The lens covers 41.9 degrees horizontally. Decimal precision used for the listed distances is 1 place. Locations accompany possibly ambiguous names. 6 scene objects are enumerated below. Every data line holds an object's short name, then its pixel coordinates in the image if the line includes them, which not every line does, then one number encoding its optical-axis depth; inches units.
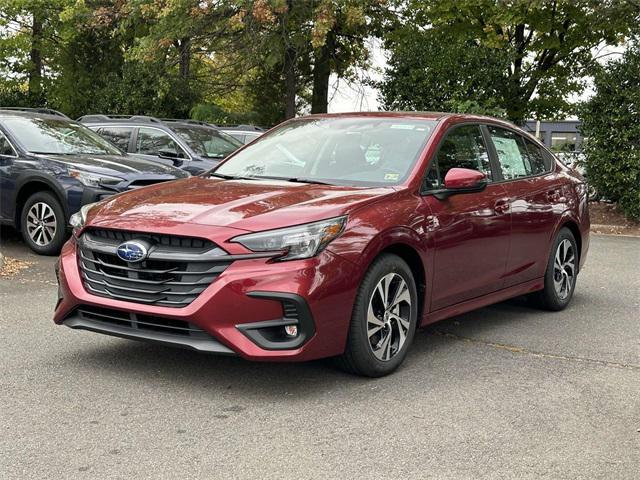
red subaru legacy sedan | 176.2
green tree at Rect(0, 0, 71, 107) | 1128.8
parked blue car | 370.0
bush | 563.8
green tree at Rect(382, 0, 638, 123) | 668.1
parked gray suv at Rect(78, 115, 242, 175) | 506.3
